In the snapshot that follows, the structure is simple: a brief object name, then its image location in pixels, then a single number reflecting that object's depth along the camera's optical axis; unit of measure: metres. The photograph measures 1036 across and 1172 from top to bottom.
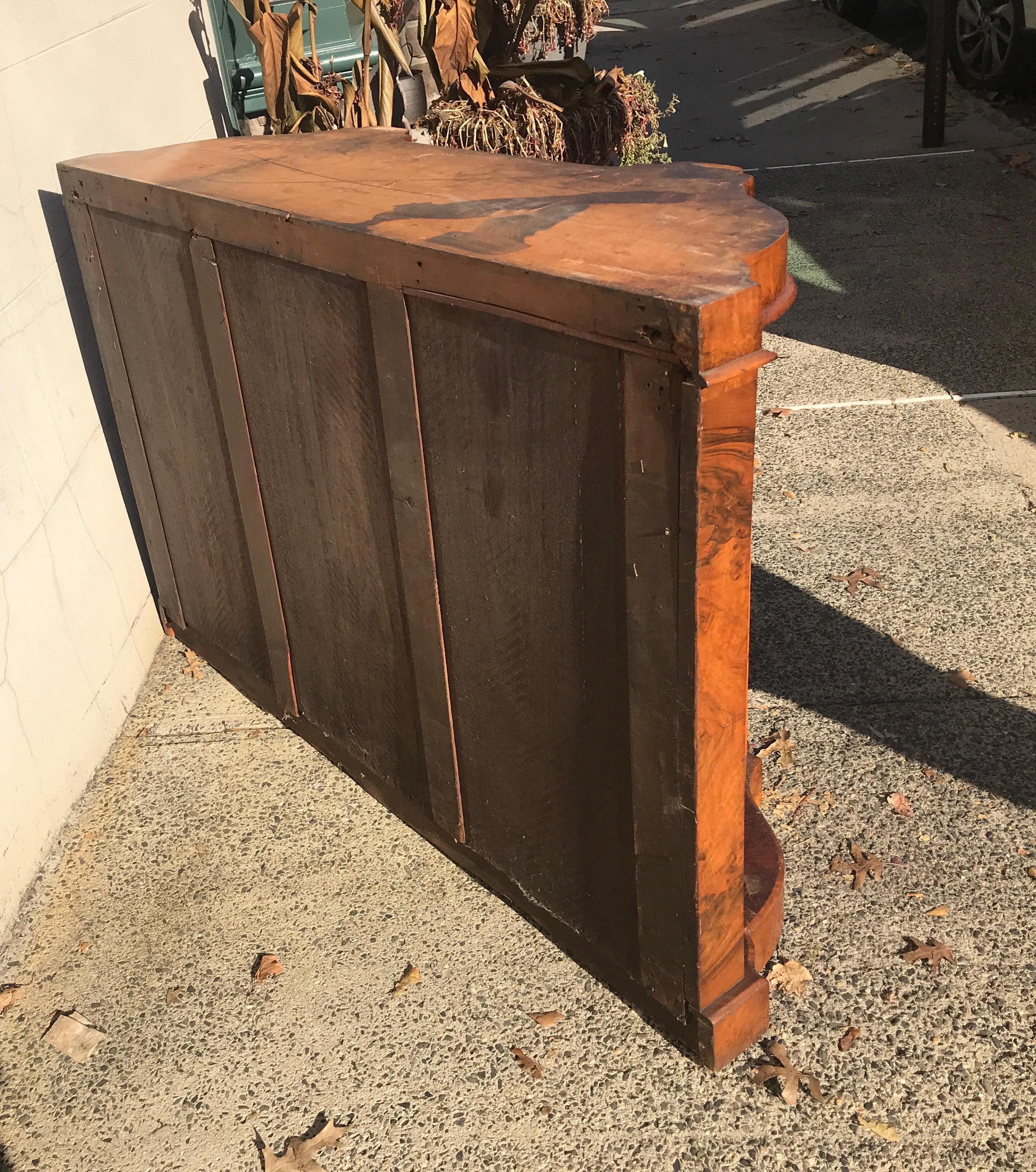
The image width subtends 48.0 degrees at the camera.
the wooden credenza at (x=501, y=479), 2.01
